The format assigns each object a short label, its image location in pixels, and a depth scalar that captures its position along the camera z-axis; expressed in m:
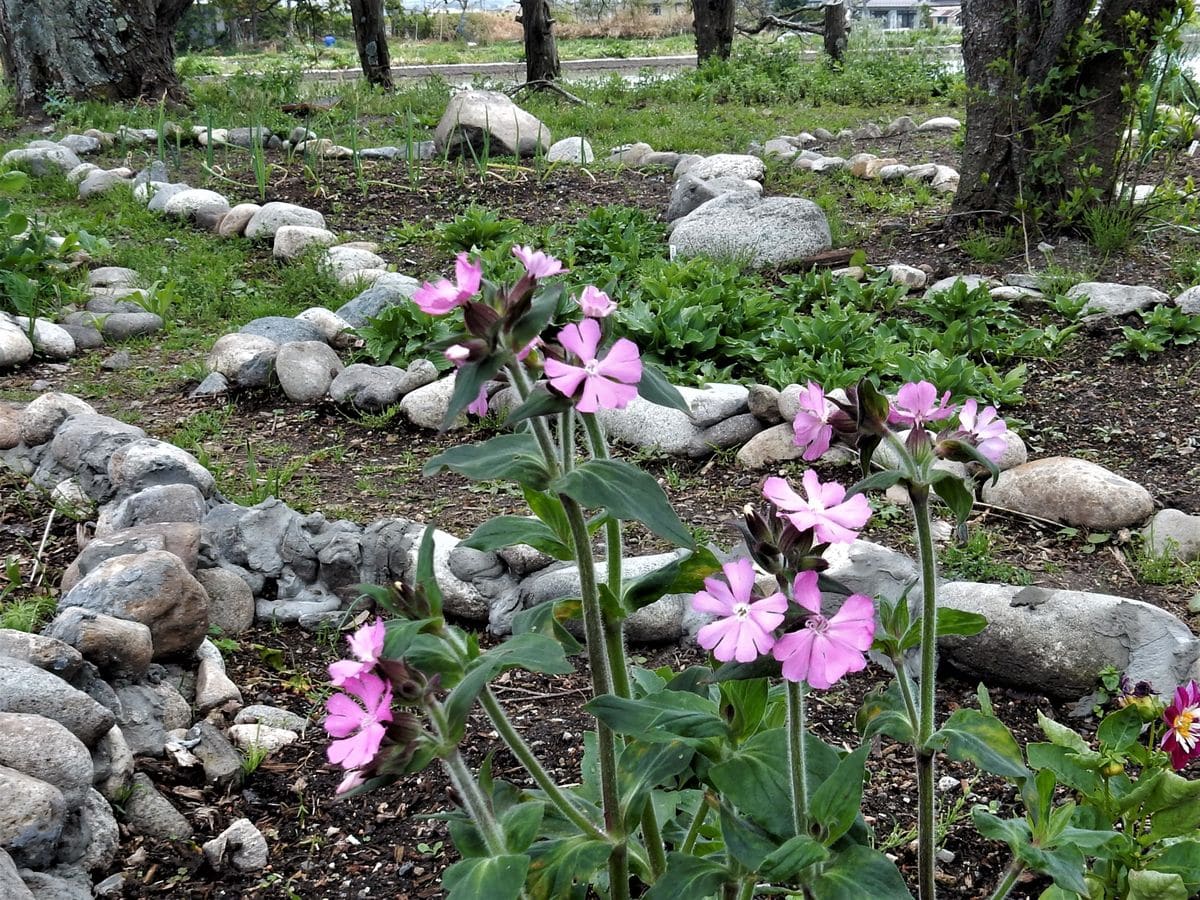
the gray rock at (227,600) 2.99
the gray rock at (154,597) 2.65
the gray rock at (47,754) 2.02
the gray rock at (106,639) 2.46
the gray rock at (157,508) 3.23
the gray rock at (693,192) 6.24
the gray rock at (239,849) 2.19
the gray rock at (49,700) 2.19
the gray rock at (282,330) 4.87
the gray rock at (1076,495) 3.30
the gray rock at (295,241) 6.05
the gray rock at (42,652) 2.33
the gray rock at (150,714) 2.45
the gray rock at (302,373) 4.48
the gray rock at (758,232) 5.56
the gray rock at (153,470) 3.43
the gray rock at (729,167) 7.22
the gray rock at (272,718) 2.62
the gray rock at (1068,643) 2.59
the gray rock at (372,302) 5.11
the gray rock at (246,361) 4.54
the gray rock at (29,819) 1.88
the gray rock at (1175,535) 3.12
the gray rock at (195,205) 6.73
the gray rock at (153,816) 2.23
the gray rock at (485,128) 8.12
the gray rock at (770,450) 3.78
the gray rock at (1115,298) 4.61
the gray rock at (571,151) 8.11
